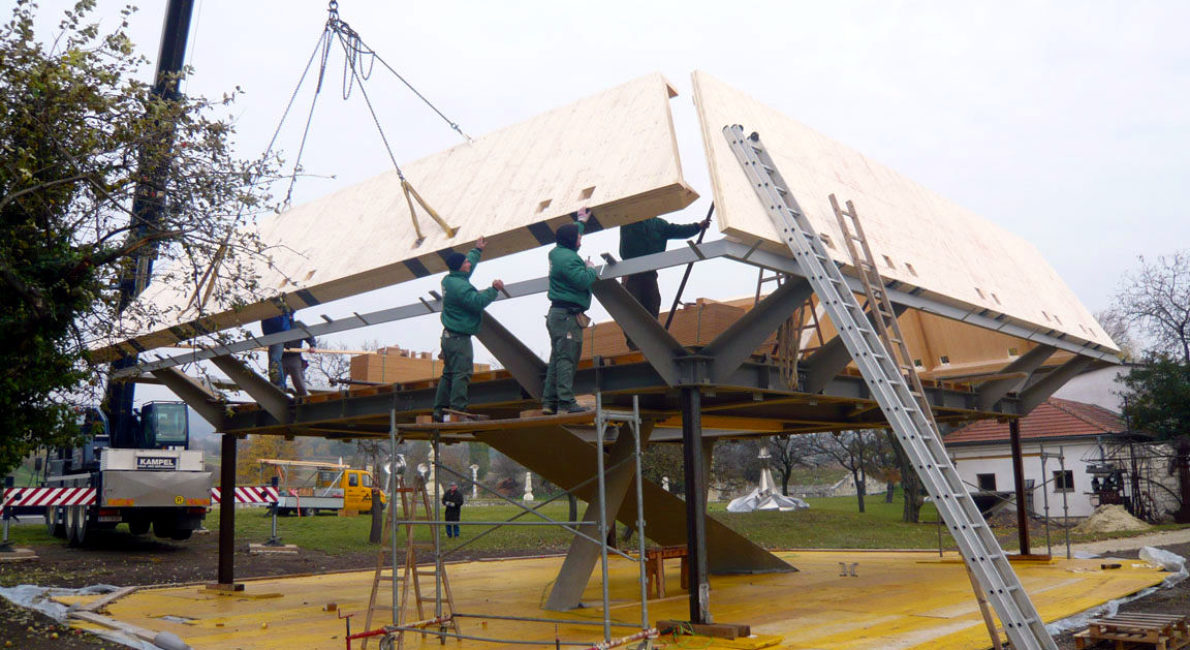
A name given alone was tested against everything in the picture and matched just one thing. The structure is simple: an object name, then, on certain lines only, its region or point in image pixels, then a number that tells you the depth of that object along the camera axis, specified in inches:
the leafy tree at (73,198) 339.9
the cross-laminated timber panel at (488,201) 347.3
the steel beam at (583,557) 444.1
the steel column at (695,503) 359.3
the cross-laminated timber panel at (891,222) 365.4
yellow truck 1290.6
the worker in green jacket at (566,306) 340.2
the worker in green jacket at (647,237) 416.5
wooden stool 491.2
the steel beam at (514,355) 408.2
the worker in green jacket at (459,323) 355.6
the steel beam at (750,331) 373.1
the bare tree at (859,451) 1502.2
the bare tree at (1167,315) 1520.7
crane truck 756.6
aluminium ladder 289.1
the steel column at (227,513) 582.6
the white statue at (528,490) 2096.8
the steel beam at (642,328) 367.2
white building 1232.2
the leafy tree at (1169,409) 1178.0
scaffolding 303.0
